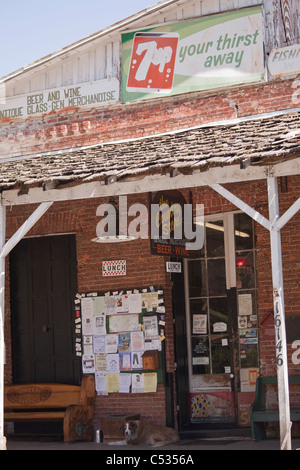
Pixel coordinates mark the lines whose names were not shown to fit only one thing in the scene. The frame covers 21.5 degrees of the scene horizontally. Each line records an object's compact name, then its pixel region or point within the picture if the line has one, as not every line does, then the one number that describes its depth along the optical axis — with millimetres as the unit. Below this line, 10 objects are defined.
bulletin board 11945
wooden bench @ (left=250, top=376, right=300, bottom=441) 10441
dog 11070
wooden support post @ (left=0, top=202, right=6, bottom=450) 9938
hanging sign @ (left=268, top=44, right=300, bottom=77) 11938
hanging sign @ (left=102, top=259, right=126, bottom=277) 12367
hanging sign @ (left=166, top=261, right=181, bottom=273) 11953
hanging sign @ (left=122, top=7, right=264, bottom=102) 12281
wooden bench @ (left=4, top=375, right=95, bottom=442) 11867
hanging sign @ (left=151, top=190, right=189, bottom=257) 10479
